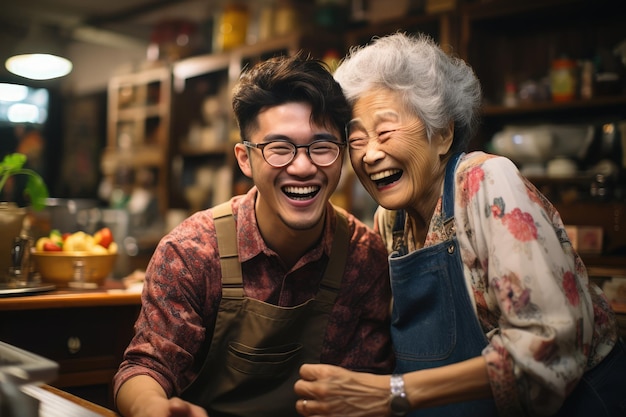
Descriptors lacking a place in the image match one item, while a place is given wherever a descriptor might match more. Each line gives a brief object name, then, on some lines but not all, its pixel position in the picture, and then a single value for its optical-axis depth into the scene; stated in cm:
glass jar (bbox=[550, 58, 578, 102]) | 318
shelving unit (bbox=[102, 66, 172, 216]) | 570
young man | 165
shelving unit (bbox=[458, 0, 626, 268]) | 295
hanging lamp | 428
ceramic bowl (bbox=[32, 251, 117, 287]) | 221
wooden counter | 195
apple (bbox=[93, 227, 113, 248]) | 236
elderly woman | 128
